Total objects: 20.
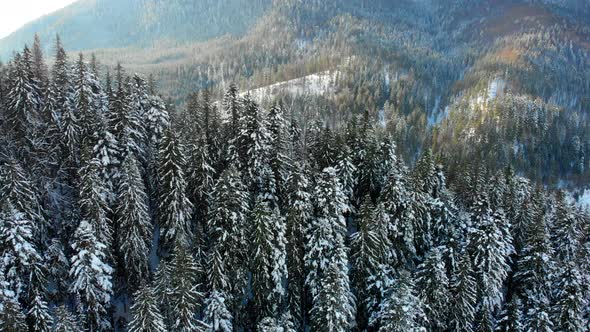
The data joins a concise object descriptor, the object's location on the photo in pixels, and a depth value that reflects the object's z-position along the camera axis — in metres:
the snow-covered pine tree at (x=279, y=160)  50.66
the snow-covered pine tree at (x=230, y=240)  39.38
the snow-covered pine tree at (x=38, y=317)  31.84
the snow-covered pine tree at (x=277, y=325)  32.91
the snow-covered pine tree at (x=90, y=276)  34.03
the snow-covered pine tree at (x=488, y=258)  45.50
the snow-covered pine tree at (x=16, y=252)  32.69
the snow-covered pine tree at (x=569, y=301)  44.47
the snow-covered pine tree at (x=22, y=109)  46.38
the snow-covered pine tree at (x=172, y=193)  42.03
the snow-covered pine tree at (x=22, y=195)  35.78
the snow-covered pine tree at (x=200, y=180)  46.31
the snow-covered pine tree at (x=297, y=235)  41.53
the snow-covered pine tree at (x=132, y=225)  38.78
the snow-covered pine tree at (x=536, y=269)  47.78
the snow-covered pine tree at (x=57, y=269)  37.00
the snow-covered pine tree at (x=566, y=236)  55.00
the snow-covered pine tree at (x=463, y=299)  42.72
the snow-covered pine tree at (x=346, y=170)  52.28
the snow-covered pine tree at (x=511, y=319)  43.62
